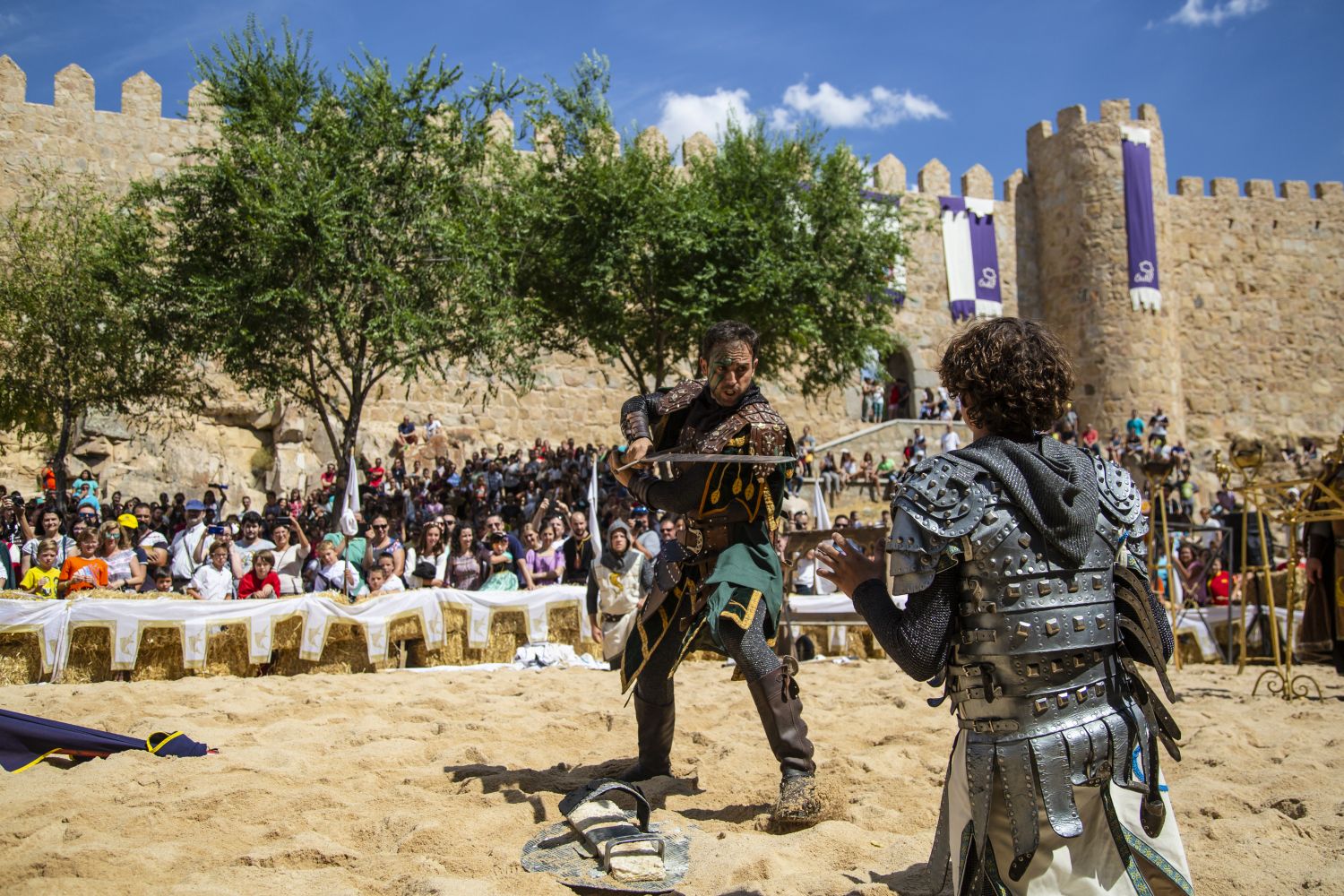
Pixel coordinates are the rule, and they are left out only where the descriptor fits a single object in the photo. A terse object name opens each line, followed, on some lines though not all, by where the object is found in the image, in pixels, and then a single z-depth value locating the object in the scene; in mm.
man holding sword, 3953
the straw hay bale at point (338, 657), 7859
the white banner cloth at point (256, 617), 7137
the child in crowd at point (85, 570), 8281
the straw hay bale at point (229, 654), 7598
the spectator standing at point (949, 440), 21031
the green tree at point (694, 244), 15844
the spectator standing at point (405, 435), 20516
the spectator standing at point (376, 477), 16416
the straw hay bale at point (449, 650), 8375
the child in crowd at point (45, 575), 8227
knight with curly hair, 2215
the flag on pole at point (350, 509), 10969
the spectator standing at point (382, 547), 9461
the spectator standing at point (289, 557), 9391
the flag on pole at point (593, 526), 10207
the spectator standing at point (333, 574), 9164
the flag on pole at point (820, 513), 11844
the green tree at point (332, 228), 12281
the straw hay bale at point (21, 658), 7027
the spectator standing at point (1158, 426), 25719
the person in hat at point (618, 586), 7969
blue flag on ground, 3984
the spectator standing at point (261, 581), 8641
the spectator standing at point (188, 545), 9672
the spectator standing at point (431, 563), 9609
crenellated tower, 28000
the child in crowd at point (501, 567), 9398
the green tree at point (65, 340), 14938
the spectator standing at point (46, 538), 9312
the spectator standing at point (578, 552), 10352
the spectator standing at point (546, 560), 9875
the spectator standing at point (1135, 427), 26484
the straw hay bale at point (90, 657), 7227
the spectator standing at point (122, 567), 8898
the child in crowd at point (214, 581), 8703
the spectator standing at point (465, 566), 9570
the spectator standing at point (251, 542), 9422
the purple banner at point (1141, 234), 28250
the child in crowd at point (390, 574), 8906
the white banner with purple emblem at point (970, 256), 29141
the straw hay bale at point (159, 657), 7406
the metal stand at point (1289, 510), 6707
